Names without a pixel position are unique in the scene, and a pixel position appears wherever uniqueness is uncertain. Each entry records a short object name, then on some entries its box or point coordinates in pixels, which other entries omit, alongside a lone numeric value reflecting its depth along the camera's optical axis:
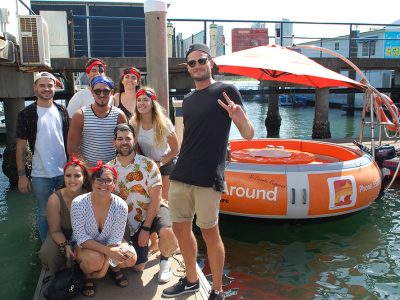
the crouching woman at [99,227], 3.34
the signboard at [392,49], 20.97
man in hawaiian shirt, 3.69
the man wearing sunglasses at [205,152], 3.04
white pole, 4.56
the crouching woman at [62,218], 3.55
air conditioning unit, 7.21
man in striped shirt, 3.75
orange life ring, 7.14
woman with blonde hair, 3.95
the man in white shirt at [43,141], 3.84
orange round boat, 6.26
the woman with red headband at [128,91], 4.48
